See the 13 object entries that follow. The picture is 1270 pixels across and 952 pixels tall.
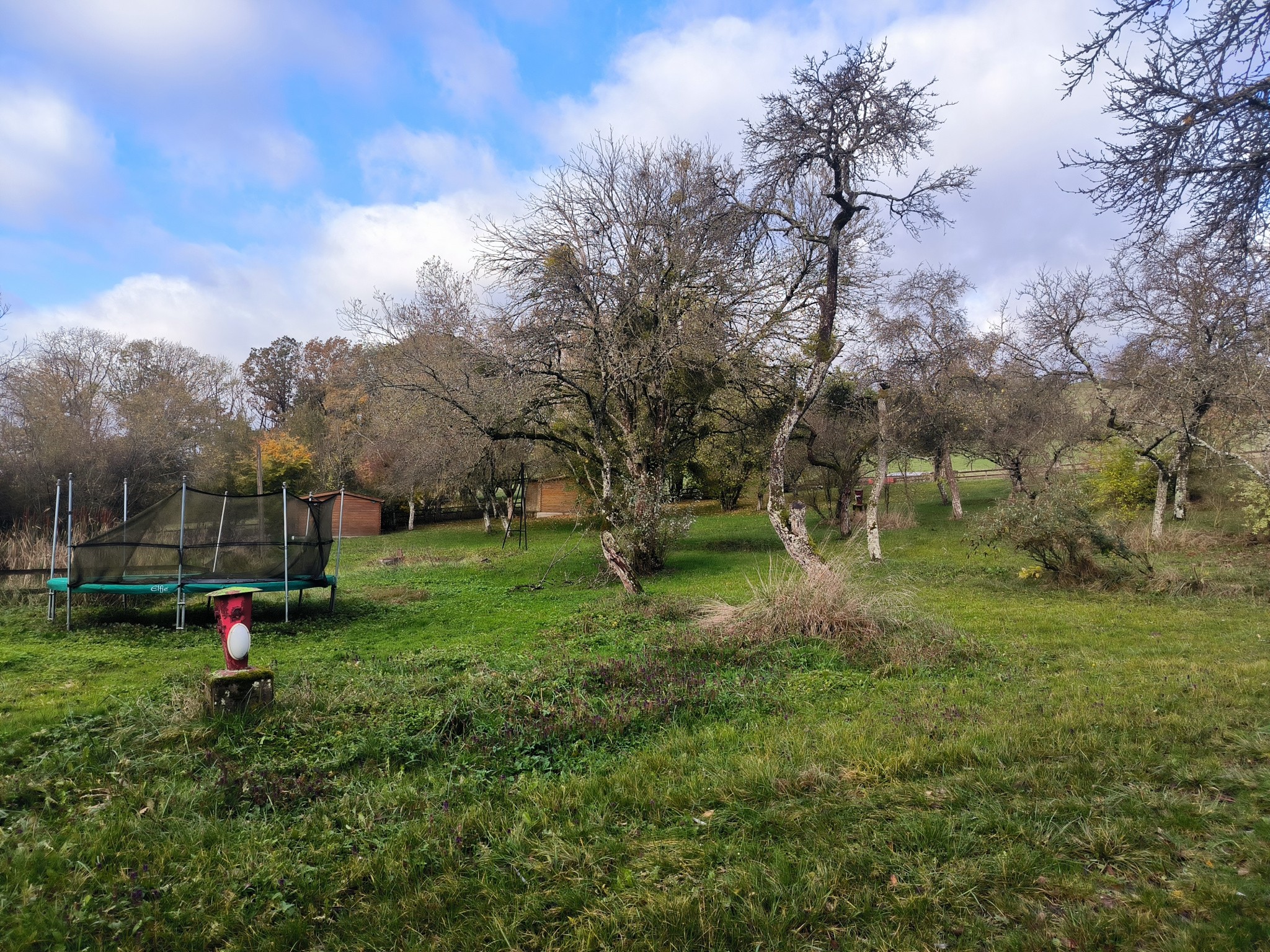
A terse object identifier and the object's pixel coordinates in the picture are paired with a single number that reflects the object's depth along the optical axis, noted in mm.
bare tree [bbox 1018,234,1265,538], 13328
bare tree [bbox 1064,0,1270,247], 4746
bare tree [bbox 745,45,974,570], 11102
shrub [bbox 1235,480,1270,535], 15539
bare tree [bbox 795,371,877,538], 19312
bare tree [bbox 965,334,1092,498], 21312
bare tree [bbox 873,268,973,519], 18609
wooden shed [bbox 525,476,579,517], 37781
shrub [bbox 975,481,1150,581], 11320
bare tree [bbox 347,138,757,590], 14602
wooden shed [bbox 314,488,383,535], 35312
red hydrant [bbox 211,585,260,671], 5969
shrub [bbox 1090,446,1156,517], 22000
